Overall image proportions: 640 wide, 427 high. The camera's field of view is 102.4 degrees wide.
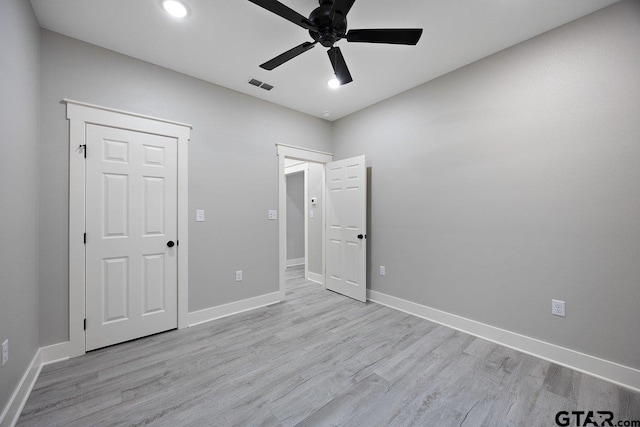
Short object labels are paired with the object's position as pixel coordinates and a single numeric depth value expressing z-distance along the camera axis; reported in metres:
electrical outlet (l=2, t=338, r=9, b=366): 1.43
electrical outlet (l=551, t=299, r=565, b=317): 2.16
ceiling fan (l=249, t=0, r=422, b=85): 1.57
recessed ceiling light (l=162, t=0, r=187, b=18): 1.89
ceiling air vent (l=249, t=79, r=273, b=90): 3.00
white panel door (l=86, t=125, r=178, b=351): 2.34
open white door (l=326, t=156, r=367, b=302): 3.58
